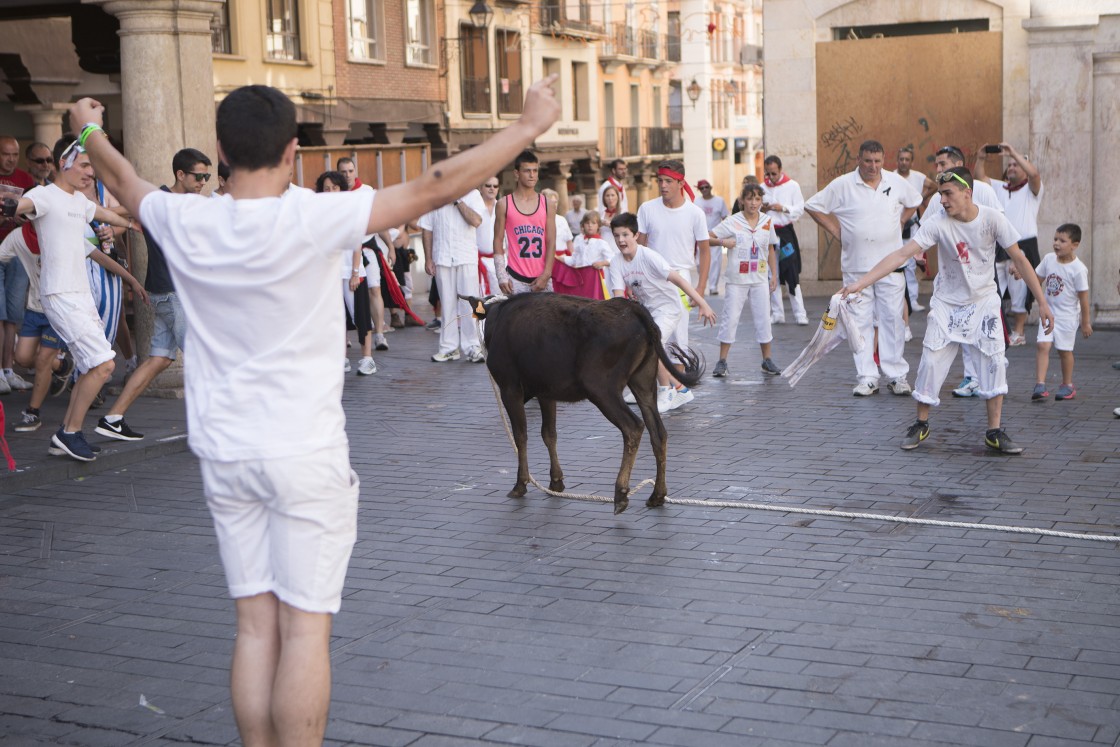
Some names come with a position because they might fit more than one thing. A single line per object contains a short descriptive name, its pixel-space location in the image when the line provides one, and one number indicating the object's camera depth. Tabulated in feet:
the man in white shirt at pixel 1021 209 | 44.75
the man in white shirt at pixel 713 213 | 68.33
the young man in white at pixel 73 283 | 29.12
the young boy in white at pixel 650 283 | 33.35
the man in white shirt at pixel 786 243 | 53.83
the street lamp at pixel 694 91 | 174.91
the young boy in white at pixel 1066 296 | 35.76
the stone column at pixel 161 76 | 36.73
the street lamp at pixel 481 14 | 119.55
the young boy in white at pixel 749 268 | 41.27
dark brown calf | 25.17
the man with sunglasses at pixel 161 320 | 31.35
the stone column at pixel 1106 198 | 51.49
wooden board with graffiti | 58.75
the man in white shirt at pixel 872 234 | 37.29
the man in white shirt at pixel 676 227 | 37.06
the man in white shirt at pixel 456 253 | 45.27
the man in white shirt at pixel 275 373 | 11.24
